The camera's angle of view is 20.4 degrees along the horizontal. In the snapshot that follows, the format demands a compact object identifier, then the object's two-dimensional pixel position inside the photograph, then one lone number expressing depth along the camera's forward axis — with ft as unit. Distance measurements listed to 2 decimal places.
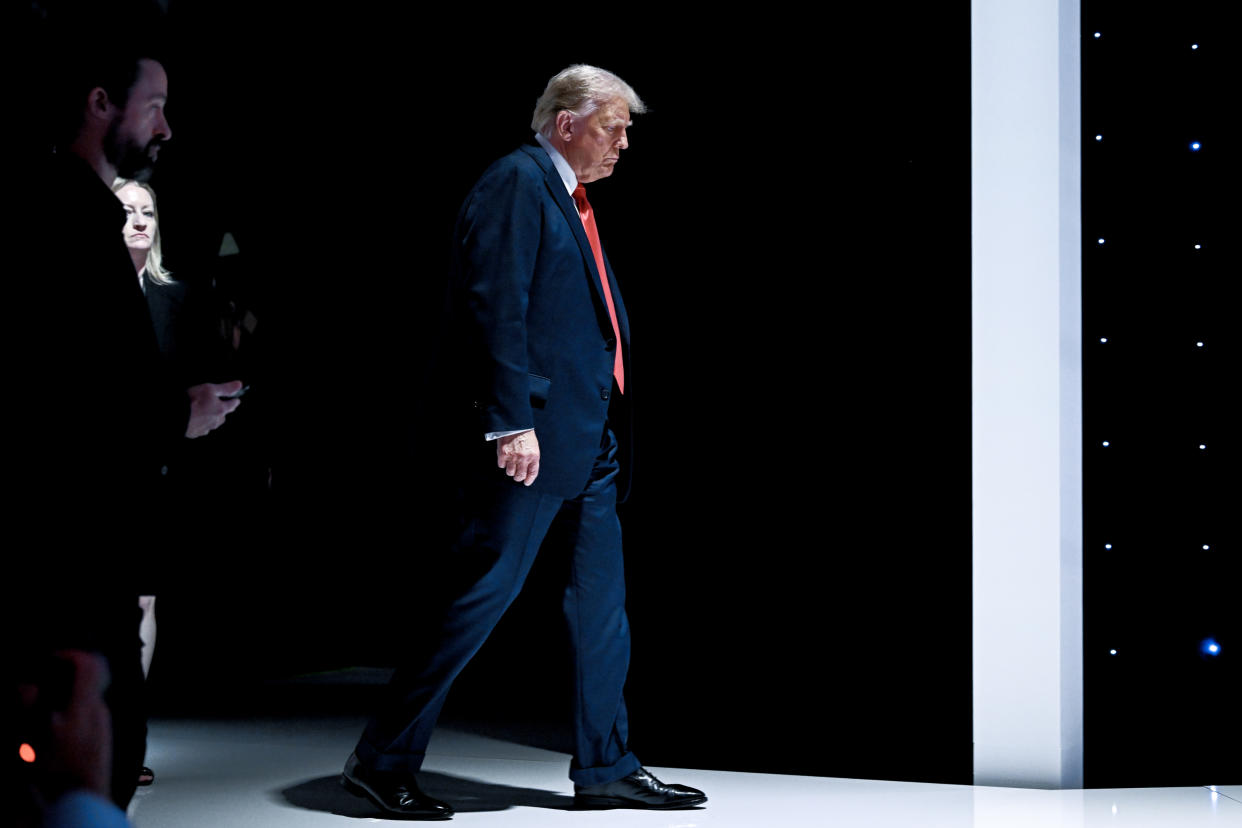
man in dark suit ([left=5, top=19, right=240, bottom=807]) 19.63
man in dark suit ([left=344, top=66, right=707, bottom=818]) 26.40
